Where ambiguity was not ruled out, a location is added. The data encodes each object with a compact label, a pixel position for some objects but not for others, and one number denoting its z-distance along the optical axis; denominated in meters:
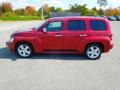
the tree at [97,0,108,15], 40.68
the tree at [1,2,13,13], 38.27
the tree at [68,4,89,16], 35.22
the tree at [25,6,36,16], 43.35
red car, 3.60
